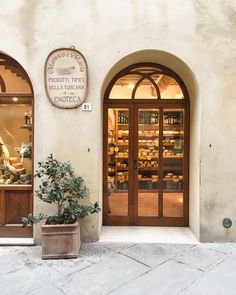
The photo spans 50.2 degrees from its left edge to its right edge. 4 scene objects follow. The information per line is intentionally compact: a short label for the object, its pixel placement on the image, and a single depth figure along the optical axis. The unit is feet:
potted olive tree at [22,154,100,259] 11.47
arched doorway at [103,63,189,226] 15.57
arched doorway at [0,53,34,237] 13.75
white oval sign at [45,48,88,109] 13.05
